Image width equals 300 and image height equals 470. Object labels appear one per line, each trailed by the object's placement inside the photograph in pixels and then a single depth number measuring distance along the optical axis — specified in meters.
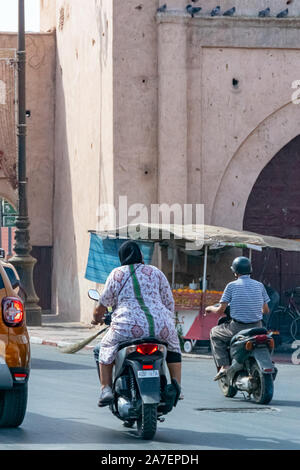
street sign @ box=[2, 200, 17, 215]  36.54
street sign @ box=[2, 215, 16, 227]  34.90
